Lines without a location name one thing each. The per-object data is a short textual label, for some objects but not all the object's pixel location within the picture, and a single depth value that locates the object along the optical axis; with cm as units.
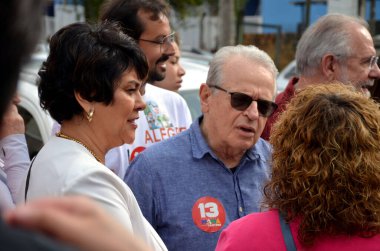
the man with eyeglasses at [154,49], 380
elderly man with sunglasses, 301
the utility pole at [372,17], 1689
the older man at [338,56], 411
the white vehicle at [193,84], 570
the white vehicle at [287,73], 1174
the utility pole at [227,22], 1962
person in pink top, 226
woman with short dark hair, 236
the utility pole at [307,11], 1739
